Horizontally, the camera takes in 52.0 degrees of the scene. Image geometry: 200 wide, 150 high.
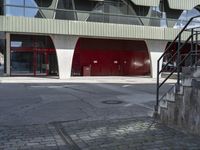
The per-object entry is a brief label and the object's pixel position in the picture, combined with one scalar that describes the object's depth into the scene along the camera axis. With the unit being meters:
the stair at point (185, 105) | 4.49
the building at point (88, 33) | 16.41
